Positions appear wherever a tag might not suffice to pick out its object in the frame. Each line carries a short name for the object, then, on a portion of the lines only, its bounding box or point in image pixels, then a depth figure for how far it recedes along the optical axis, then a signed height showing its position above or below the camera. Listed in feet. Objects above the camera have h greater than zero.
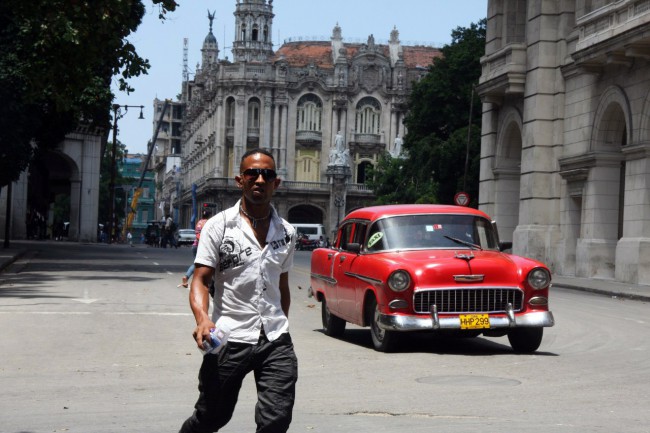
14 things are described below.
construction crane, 401.86 +9.73
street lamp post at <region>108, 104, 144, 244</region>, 289.86 +15.74
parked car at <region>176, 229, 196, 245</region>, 329.52 -0.46
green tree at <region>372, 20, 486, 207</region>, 229.45 +24.14
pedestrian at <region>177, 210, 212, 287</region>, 78.87 +0.59
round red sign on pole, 158.92 +5.93
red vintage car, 46.78 -1.30
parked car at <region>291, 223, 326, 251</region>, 340.22 +1.41
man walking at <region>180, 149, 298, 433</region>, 21.66 -1.10
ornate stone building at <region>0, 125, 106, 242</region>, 242.99 +7.82
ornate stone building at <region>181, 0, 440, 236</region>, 409.28 +40.60
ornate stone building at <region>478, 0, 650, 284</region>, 120.88 +12.86
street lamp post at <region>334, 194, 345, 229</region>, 405.18 +12.14
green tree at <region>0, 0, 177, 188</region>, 54.54 +8.67
